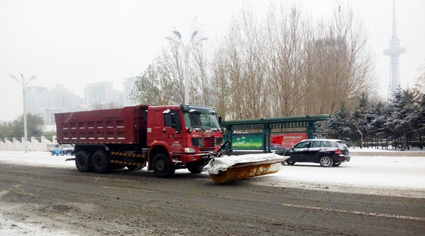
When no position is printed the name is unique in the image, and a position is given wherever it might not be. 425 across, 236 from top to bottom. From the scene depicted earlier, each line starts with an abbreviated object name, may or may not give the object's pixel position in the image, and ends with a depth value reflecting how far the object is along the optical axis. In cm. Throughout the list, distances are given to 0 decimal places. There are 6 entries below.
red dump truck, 1408
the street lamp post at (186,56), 2316
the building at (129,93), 3965
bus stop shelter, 2297
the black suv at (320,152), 1842
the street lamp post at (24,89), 4184
